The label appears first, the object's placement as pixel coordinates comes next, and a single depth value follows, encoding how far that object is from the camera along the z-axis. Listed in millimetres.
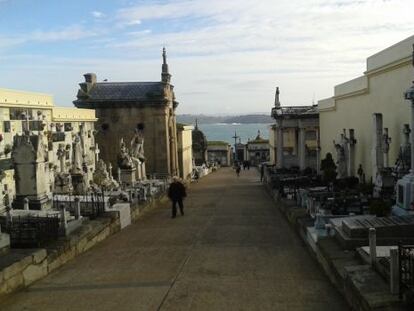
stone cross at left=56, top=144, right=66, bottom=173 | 21984
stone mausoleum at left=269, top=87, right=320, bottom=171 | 35469
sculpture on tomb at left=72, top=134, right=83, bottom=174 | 22094
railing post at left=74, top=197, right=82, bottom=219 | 12469
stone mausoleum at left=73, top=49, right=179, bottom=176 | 34312
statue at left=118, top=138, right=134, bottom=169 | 25281
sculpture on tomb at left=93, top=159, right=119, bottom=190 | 22325
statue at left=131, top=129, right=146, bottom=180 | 27422
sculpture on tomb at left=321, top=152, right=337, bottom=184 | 22078
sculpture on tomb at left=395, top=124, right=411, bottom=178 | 15415
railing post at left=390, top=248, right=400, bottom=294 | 6512
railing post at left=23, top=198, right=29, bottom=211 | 13275
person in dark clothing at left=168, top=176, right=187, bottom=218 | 17312
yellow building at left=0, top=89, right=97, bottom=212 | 17031
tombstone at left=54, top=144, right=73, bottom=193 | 19109
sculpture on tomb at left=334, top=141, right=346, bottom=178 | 24766
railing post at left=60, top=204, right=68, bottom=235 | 11086
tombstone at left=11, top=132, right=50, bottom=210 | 14195
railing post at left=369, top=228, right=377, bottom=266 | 7848
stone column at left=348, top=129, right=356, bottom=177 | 24141
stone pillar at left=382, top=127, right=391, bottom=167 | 18547
